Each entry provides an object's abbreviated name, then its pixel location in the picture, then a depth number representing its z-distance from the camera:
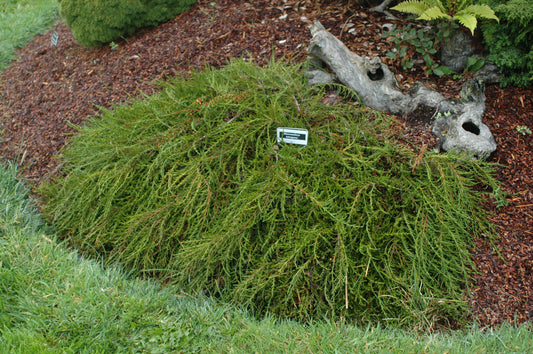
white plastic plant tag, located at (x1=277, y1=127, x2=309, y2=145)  2.55
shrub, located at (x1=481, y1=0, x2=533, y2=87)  2.78
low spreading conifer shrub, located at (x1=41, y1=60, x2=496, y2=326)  2.35
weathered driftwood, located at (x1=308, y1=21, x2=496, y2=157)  2.74
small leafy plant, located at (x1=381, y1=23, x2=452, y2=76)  3.16
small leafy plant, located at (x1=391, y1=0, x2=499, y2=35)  2.68
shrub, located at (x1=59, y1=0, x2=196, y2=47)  4.39
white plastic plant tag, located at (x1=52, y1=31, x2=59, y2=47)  4.80
